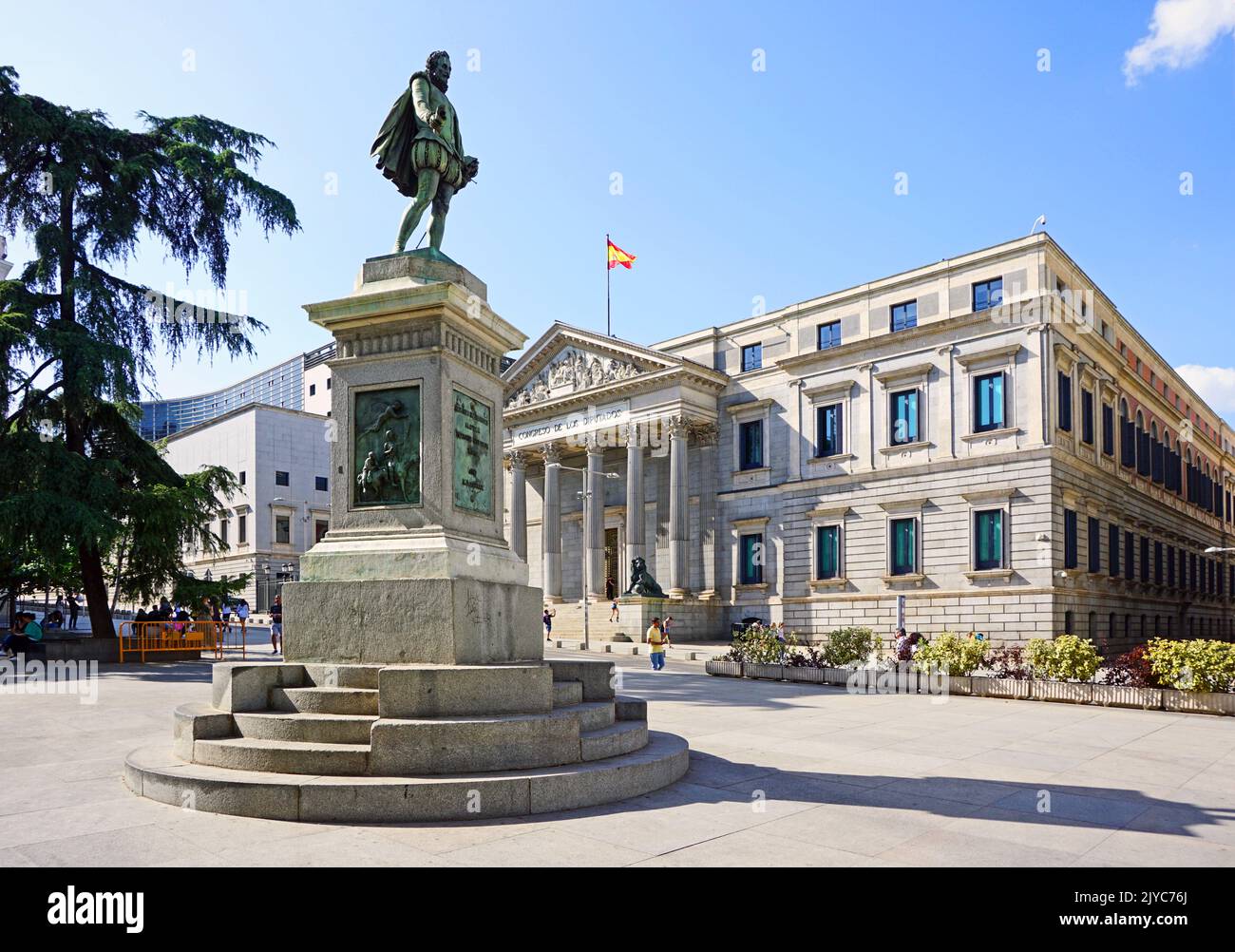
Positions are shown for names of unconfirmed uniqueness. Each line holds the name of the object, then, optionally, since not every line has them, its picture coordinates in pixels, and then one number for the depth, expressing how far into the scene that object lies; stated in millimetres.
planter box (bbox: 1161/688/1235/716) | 17250
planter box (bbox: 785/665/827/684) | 23562
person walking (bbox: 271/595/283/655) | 31812
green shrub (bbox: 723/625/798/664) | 25088
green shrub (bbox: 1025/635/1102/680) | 19531
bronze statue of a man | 10016
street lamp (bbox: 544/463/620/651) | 45719
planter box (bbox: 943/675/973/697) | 20719
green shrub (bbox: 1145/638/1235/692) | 17578
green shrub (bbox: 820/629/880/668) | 24156
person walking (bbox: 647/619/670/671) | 28683
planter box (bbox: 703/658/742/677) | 25628
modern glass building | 104750
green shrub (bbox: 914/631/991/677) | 21500
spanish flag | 52188
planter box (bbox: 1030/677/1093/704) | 19031
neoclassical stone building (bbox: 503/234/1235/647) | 37094
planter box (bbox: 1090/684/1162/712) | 18078
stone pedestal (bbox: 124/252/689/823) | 7184
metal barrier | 27072
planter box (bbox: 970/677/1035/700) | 19734
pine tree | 24219
